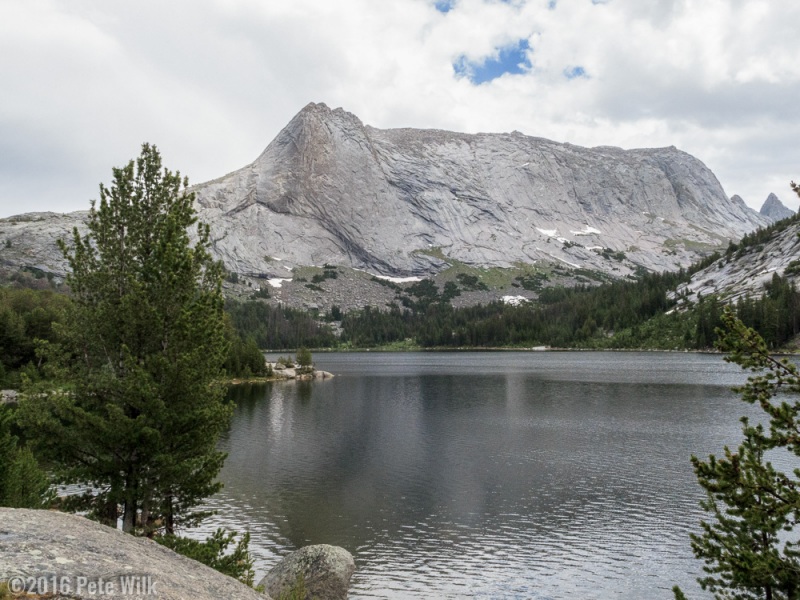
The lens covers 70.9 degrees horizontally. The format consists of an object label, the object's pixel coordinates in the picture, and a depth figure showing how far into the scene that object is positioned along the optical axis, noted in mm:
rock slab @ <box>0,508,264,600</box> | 8859
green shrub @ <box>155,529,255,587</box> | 19125
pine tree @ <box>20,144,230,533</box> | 20062
